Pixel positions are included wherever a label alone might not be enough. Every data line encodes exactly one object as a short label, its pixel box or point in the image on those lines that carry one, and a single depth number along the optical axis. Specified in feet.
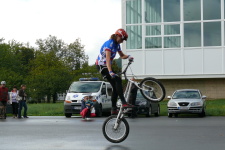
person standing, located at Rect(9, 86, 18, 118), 93.10
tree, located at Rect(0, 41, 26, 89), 306.55
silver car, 81.61
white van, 85.61
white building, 138.62
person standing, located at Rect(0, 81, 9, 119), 84.38
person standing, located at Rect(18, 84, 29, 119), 86.84
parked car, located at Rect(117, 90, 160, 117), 84.17
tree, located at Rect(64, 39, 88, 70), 322.34
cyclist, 34.73
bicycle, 35.22
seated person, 76.59
